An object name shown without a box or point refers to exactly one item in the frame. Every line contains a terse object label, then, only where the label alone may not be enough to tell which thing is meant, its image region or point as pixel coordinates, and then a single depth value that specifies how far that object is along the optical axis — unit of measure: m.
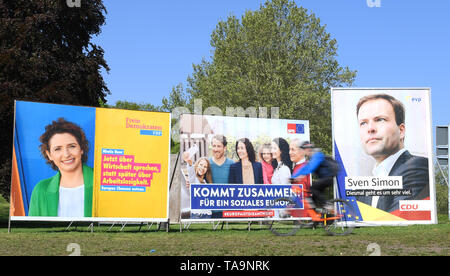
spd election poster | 17.88
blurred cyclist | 13.13
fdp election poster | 16.14
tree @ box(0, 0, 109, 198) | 23.33
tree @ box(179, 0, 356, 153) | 37.78
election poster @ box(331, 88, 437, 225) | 18.97
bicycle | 14.00
